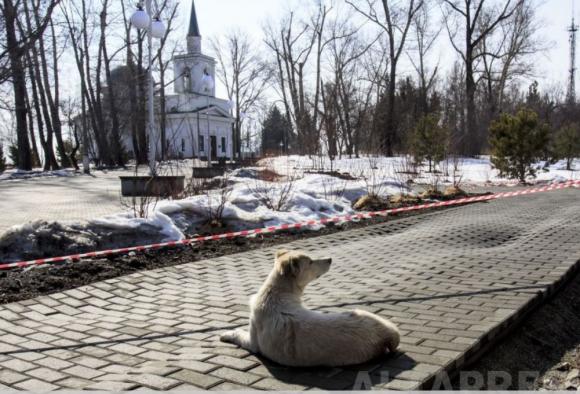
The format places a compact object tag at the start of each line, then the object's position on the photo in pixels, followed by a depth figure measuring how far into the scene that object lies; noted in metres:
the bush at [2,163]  37.88
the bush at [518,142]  22.56
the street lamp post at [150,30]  16.71
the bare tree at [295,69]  48.38
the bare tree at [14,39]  13.84
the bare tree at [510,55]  47.31
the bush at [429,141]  26.69
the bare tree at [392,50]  39.25
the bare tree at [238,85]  63.88
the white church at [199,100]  70.31
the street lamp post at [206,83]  40.47
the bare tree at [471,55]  41.22
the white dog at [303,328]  3.43
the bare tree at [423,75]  49.53
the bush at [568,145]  34.06
